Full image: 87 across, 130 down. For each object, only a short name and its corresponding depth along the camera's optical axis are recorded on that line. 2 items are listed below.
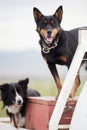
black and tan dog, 3.52
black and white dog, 3.48
